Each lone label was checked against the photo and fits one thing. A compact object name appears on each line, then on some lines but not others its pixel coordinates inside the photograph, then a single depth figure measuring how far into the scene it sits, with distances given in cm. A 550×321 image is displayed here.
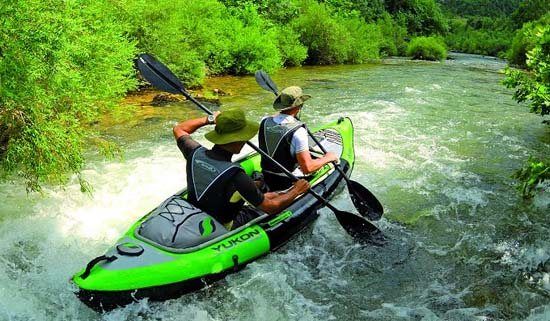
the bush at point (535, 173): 335
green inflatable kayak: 328
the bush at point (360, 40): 2477
